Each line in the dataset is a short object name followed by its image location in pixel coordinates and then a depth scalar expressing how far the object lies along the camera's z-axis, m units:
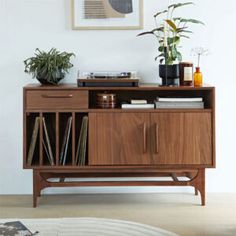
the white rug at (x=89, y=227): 2.90
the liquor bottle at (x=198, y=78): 3.55
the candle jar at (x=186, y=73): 3.50
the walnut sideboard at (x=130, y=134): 3.42
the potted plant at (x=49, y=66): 3.52
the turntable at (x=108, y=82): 3.46
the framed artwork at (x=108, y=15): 3.73
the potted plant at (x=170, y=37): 3.50
